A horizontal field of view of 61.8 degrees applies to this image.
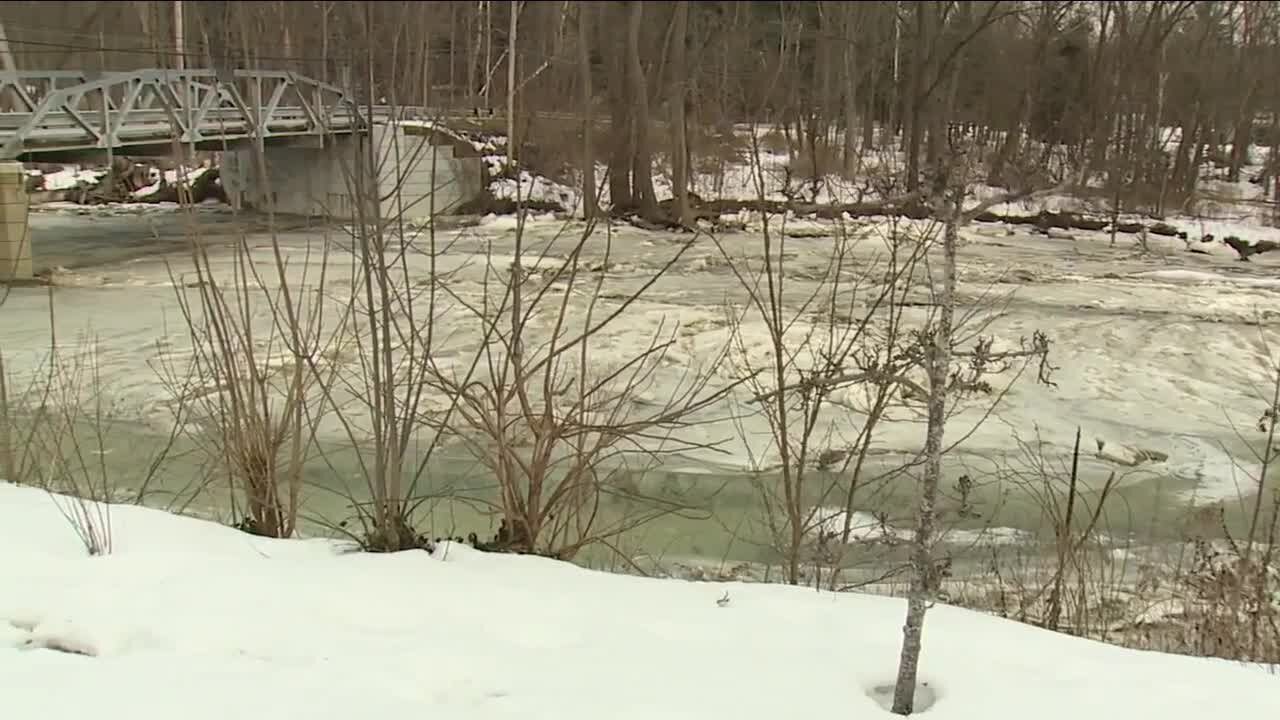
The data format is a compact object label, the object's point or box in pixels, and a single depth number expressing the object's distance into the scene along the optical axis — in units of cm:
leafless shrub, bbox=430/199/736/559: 436
